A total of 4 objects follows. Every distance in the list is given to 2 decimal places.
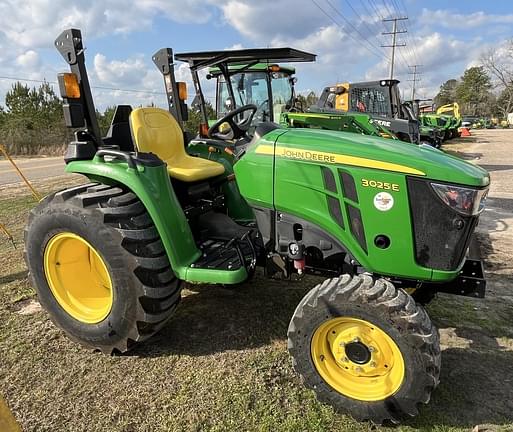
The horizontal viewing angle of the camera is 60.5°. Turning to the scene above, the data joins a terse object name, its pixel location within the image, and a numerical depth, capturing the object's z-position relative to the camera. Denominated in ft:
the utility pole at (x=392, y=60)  120.14
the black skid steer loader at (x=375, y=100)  38.24
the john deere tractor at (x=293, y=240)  7.42
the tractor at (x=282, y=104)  24.76
